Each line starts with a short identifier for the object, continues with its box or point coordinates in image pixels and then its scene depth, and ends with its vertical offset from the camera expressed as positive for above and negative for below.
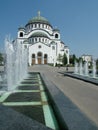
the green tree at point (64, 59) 43.38 +1.54
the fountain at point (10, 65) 5.66 -0.03
